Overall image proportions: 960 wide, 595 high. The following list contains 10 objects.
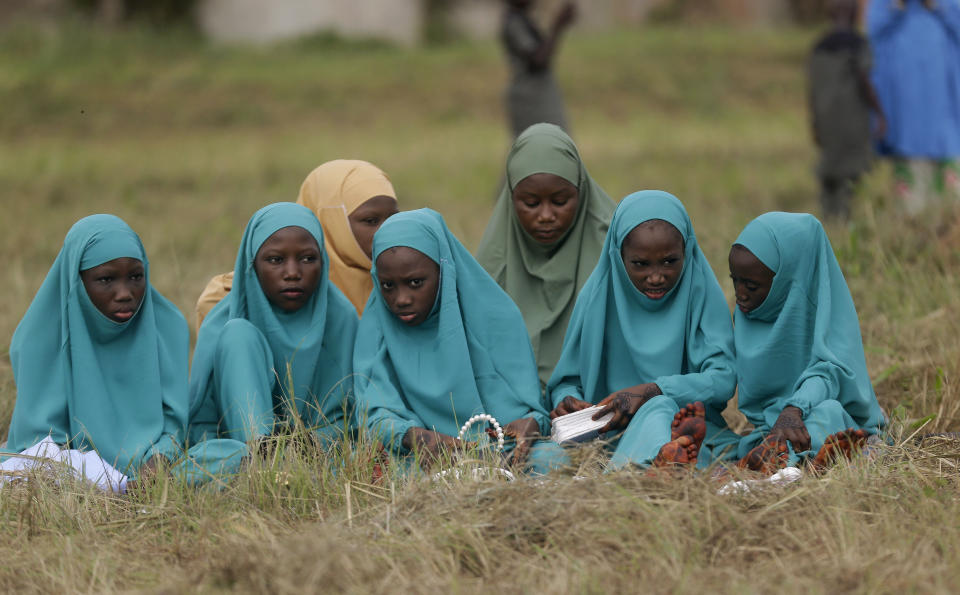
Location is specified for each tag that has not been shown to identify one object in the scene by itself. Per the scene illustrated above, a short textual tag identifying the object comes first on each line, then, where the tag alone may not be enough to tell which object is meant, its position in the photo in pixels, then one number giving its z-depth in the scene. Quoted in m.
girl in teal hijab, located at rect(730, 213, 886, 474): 7.60
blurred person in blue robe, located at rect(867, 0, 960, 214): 14.95
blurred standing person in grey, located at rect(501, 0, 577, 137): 17.19
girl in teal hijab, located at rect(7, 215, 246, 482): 7.66
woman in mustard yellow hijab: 9.74
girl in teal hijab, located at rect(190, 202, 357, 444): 7.87
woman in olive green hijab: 9.24
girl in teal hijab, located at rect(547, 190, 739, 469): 7.70
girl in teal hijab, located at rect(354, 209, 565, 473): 7.79
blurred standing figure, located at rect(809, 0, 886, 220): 15.36
